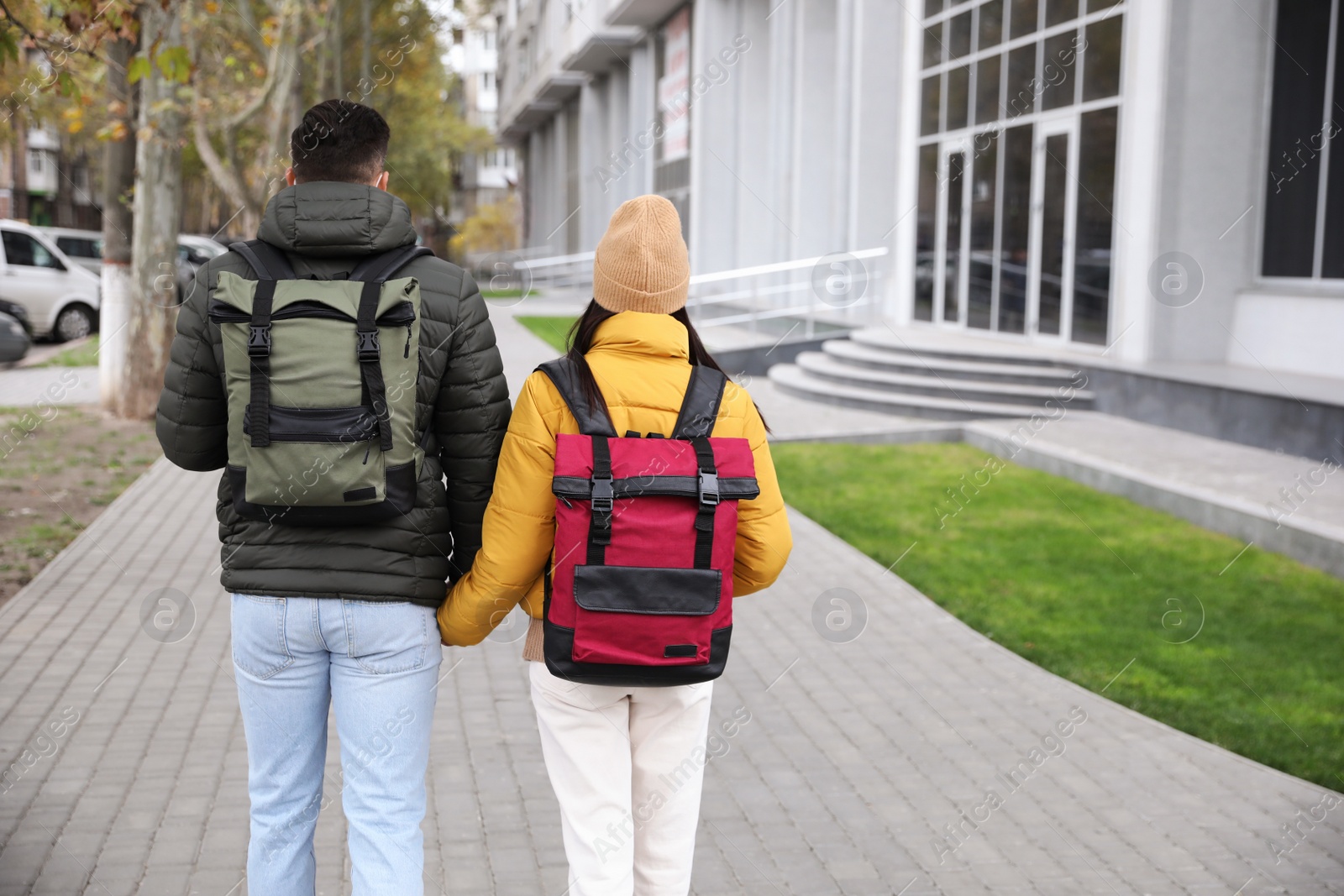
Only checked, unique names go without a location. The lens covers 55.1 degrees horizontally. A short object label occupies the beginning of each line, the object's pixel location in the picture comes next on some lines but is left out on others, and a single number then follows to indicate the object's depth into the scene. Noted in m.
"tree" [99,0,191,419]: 12.84
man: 2.55
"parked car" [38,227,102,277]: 25.52
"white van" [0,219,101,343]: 22.09
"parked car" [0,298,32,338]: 20.45
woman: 2.59
